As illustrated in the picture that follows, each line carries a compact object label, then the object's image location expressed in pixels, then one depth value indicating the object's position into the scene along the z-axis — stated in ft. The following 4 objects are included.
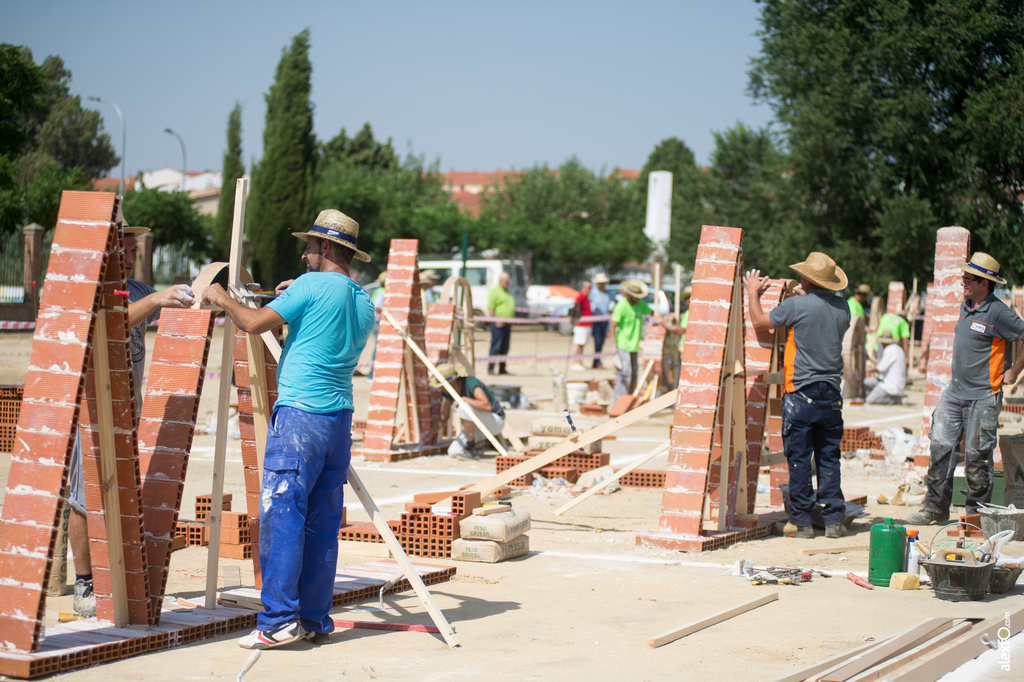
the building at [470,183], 272.31
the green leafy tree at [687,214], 124.16
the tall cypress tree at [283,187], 127.03
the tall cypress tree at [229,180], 119.08
